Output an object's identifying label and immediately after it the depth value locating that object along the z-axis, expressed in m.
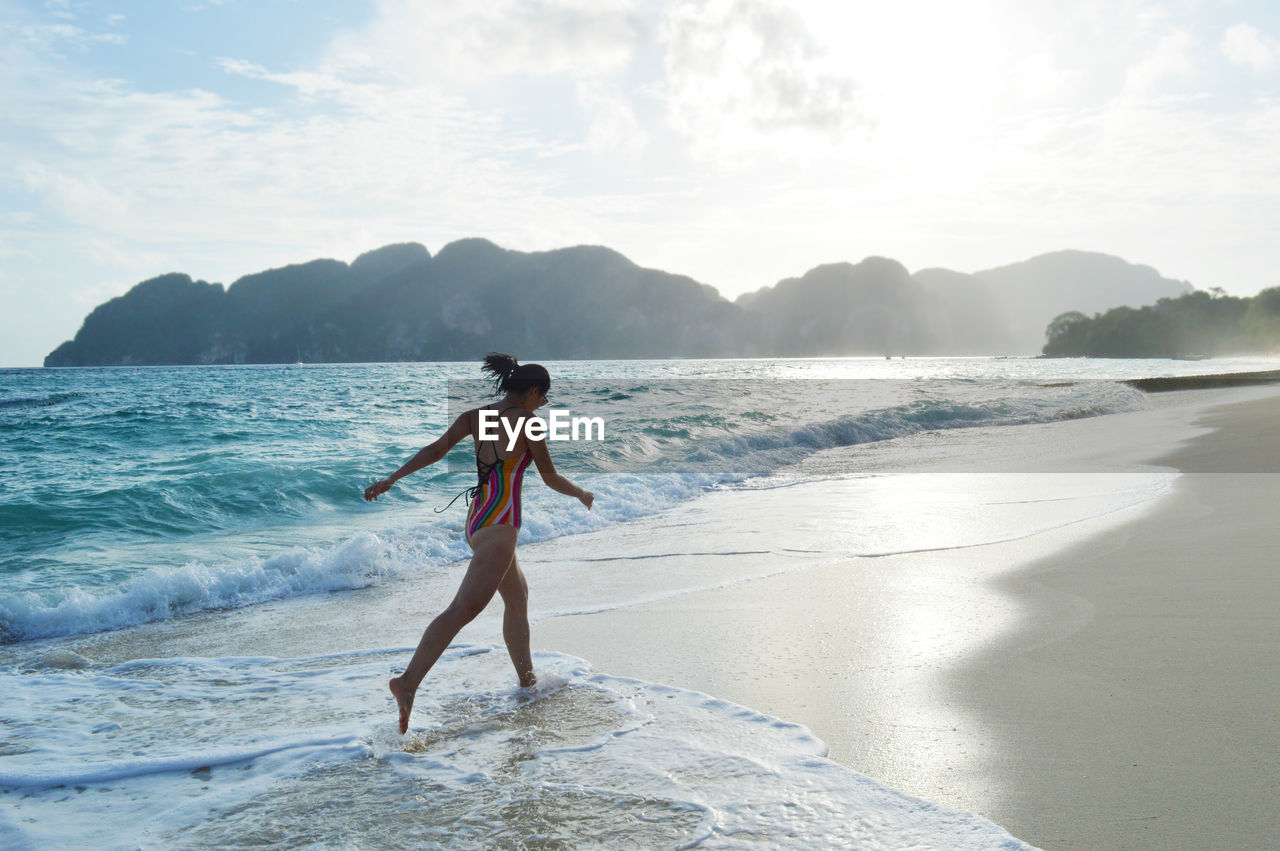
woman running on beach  3.70
